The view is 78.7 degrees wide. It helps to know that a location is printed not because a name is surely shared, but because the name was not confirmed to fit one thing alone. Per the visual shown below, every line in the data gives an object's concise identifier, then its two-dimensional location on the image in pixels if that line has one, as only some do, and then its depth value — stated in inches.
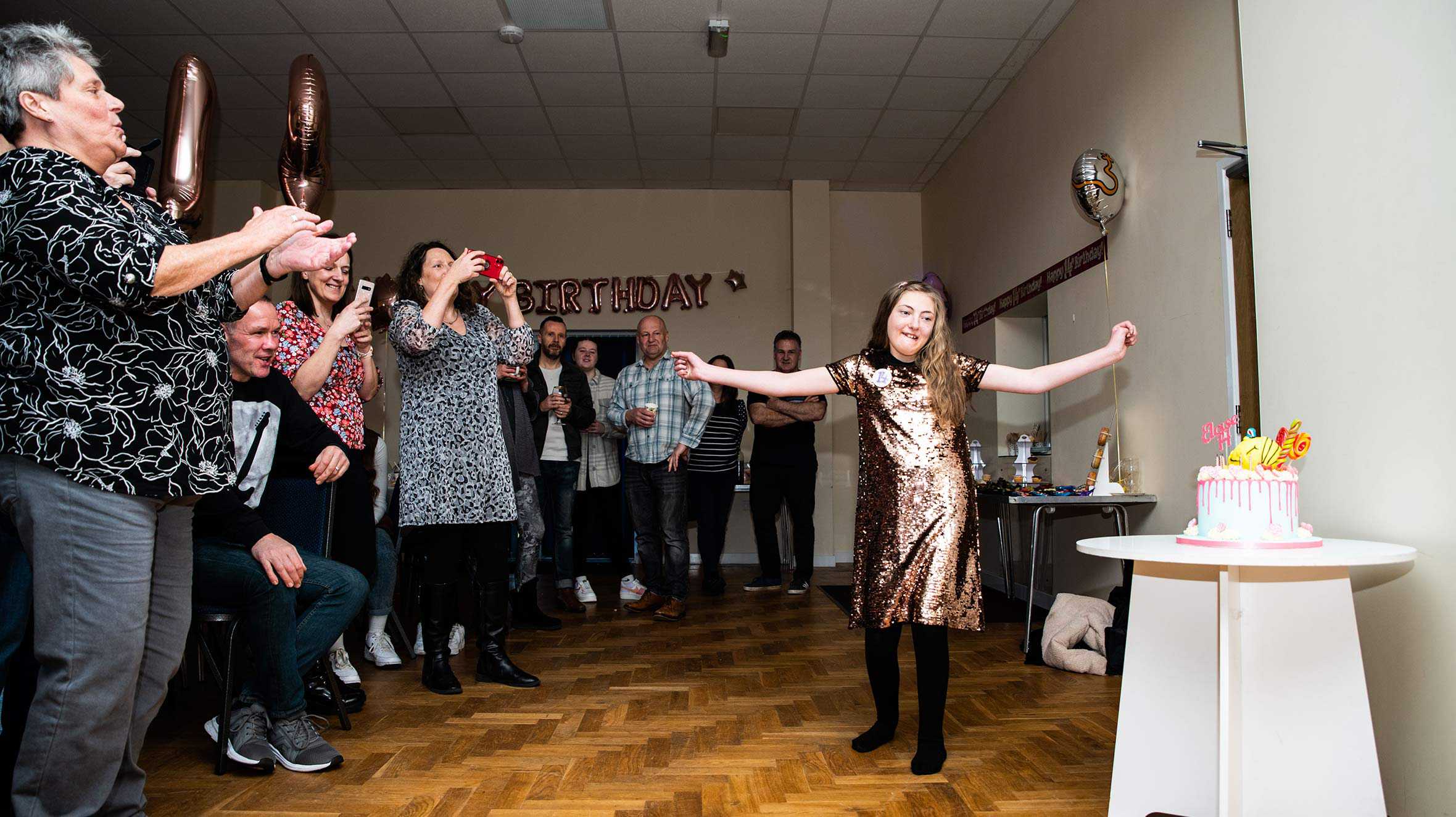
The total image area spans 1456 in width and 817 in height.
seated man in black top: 88.9
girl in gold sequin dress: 92.2
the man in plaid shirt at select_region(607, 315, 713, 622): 181.9
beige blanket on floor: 133.3
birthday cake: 71.6
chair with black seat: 99.7
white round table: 67.8
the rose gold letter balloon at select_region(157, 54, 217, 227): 136.0
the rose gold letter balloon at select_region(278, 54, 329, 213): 155.2
